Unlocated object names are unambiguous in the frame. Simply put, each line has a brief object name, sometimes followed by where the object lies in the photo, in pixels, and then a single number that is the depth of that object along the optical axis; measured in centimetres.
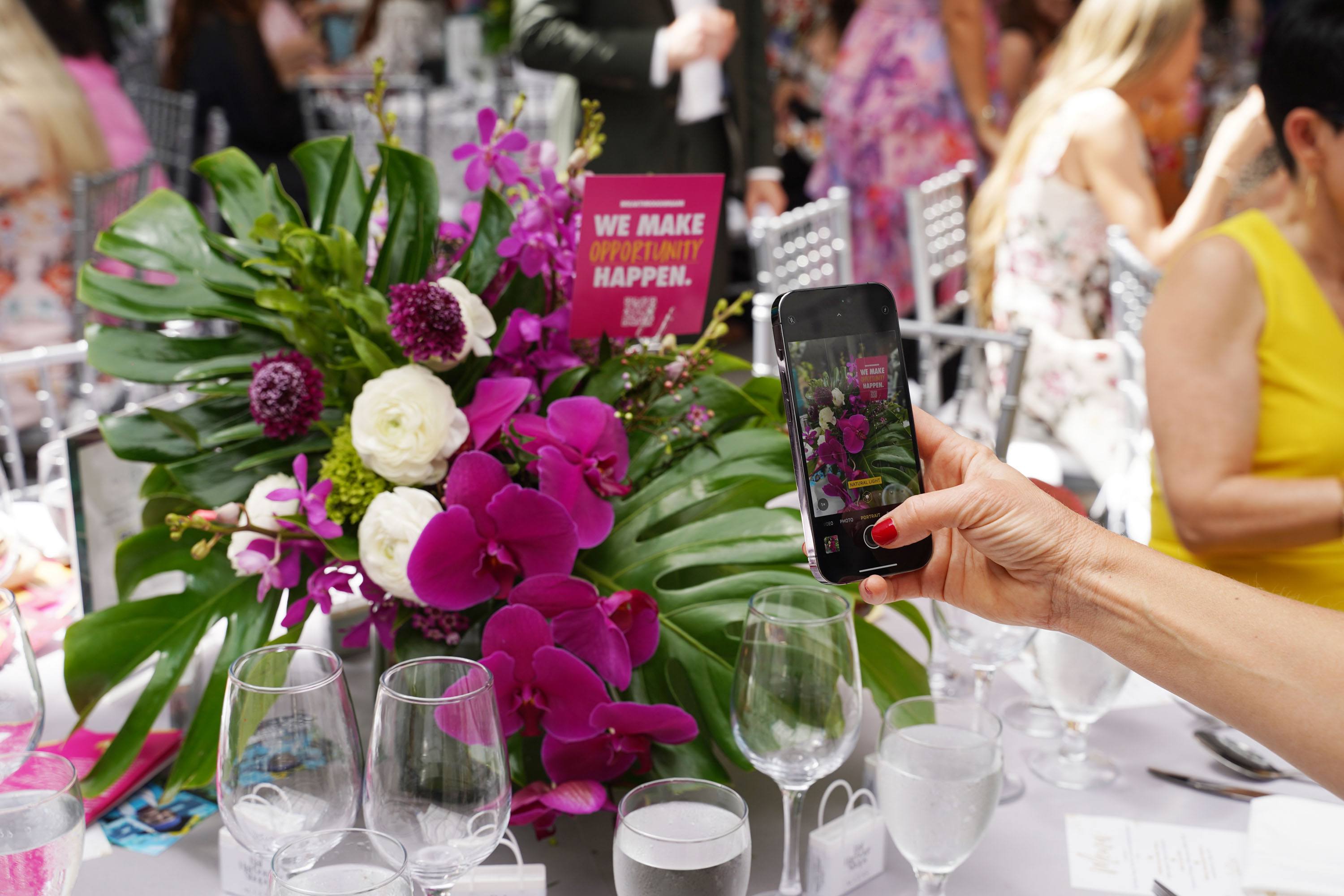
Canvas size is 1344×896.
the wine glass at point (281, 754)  72
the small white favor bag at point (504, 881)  81
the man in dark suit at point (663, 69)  245
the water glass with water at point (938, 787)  80
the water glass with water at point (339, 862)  68
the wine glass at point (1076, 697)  102
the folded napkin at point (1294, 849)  84
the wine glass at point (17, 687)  86
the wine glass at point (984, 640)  104
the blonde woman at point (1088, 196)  243
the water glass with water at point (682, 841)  69
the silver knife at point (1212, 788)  102
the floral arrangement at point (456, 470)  87
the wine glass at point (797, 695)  82
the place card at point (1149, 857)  91
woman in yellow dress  144
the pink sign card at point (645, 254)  99
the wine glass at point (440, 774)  71
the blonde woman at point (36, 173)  278
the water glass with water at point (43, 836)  70
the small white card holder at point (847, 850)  87
